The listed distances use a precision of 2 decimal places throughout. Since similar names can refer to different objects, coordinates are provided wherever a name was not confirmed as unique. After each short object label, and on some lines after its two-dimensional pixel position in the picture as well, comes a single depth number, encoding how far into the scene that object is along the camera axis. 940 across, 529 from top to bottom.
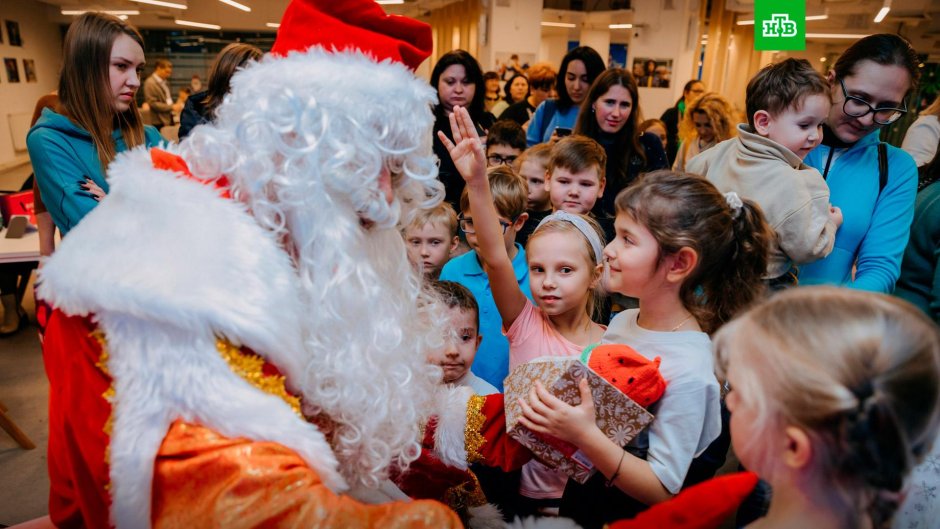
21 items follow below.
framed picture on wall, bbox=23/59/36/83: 11.77
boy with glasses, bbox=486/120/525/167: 3.24
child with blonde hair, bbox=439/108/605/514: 1.51
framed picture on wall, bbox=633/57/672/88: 10.02
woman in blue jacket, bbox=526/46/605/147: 3.55
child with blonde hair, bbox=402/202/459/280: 2.39
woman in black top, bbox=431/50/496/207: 3.21
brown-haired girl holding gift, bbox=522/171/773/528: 1.15
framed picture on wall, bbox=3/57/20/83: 10.84
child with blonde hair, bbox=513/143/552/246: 2.77
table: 2.86
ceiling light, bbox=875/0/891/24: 8.94
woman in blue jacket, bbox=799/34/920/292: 1.78
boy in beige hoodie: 1.68
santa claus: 0.81
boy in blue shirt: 2.04
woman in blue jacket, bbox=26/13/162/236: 2.22
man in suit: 10.75
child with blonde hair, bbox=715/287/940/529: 0.70
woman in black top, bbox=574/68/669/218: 2.91
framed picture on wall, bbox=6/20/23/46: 10.91
